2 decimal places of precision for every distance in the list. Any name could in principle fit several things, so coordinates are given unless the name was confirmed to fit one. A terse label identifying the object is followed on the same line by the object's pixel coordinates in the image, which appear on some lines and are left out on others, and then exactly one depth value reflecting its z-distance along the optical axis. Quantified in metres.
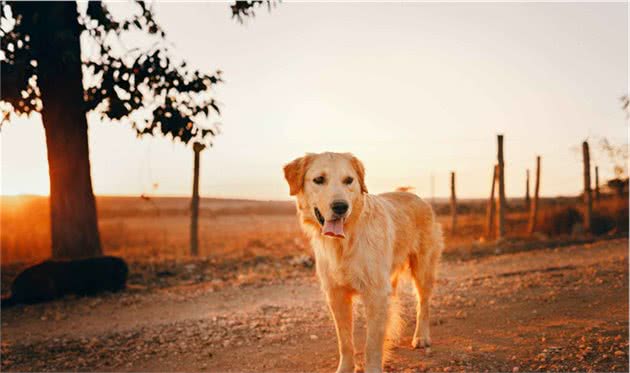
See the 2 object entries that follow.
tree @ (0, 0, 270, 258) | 9.70
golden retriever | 4.52
